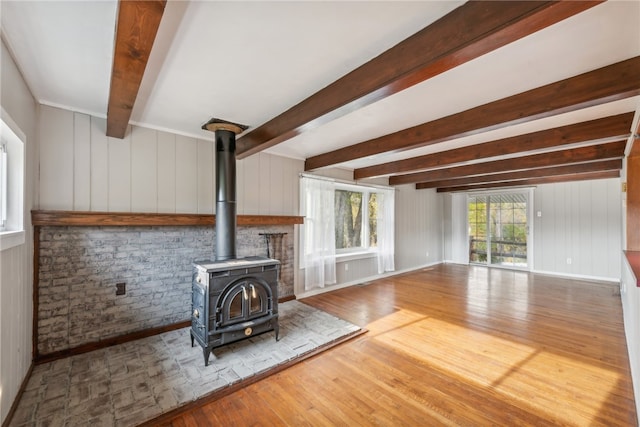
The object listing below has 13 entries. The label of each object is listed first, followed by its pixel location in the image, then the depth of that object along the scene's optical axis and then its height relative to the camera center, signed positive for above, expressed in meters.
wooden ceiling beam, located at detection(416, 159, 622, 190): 4.52 +0.81
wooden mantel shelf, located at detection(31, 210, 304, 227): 2.32 -0.03
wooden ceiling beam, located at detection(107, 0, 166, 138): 1.10 +0.84
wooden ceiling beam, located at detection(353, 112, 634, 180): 2.58 +0.83
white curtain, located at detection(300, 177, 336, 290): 4.43 -0.30
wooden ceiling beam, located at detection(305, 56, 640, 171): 1.71 +0.84
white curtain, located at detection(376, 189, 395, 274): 5.83 -0.30
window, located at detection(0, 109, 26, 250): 1.83 +0.24
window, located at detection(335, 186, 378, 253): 5.22 -0.08
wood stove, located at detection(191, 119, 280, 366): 2.39 -0.64
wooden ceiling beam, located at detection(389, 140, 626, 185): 3.48 +0.81
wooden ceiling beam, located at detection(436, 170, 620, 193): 5.32 +0.77
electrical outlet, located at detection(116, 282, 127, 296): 2.73 -0.73
